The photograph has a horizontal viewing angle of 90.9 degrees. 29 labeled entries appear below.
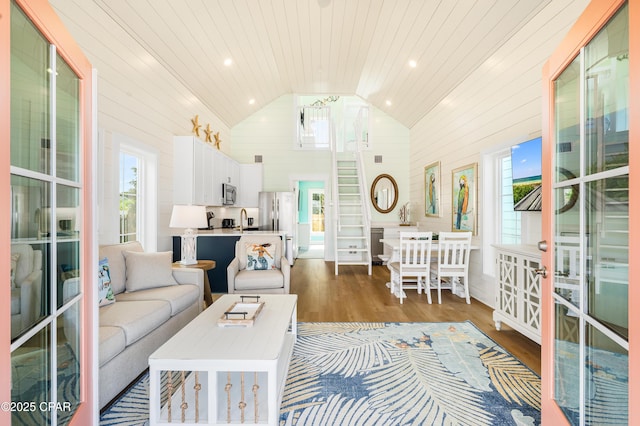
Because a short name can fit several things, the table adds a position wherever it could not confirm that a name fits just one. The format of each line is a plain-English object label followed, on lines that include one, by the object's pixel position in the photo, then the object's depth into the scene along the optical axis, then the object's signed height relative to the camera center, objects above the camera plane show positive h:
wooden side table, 3.77 -0.83
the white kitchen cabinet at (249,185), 7.14 +0.63
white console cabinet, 2.52 -0.68
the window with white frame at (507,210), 3.67 +0.03
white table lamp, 3.63 -0.12
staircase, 6.81 +0.33
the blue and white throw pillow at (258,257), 3.97 -0.57
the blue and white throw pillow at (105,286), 2.42 -0.57
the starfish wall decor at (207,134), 5.66 +1.44
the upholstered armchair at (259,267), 3.65 -0.67
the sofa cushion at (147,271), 2.91 -0.55
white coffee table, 1.60 -0.84
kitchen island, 4.63 -0.55
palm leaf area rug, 1.86 -1.20
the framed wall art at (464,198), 4.33 +0.21
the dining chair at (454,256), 4.05 -0.57
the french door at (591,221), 0.98 -0.04
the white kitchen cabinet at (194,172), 4.50 +0.62
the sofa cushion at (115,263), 2.75 -0.45
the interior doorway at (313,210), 10.11 +0.08
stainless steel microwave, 5.88 +0.37
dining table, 4.37 -0.66
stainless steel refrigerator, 6.97 +0.04
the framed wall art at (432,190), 5.68 +0.43
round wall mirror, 7.48 +0.46
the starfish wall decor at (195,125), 5.07 +1.43
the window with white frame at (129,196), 3.55 +0.20
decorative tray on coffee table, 2.10 -0.73
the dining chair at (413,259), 4.14 -0.63
